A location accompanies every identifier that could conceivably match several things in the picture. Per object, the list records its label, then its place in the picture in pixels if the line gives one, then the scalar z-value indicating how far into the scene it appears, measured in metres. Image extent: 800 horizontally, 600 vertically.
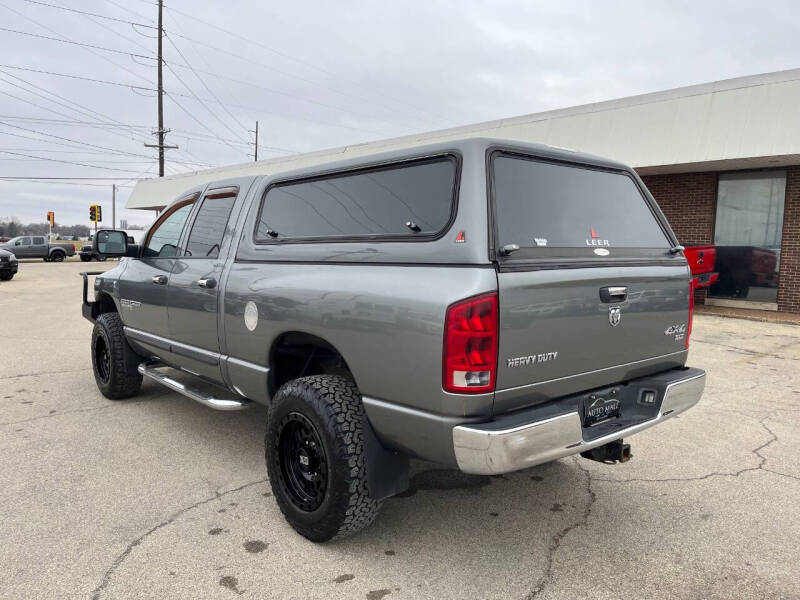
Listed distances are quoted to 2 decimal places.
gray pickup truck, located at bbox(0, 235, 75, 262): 34.12
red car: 12.13
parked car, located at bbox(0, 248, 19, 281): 19.91
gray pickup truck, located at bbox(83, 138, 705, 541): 2.47
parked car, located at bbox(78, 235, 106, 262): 37.00
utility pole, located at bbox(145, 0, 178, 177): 35.25
